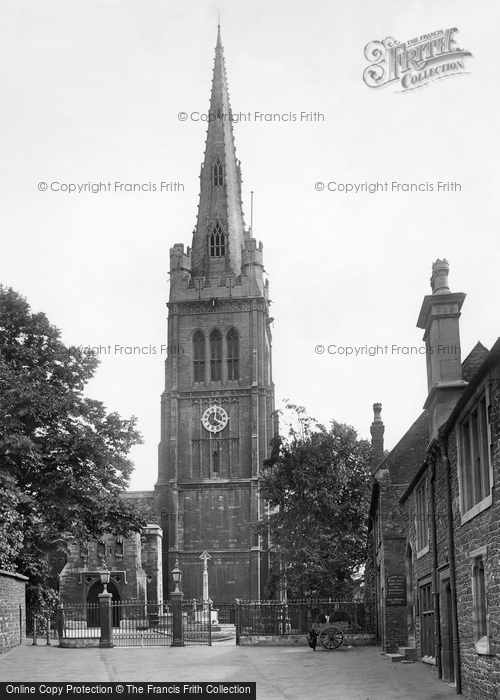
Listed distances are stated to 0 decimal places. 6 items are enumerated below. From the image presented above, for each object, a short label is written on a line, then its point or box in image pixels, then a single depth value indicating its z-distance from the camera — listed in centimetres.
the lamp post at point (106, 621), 3256
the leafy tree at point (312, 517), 4500
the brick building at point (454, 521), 1325
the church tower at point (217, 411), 6825
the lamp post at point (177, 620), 3328
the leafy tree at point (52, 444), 3156
